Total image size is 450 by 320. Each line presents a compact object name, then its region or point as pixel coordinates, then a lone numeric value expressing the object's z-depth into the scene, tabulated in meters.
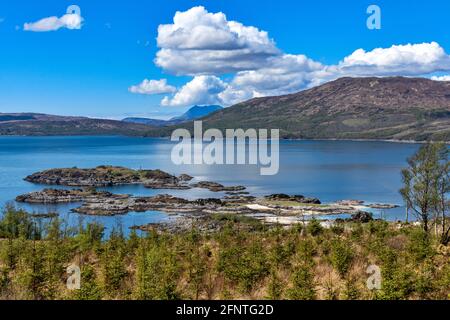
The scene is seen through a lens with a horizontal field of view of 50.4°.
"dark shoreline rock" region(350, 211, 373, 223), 70.93
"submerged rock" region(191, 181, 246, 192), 126.56
